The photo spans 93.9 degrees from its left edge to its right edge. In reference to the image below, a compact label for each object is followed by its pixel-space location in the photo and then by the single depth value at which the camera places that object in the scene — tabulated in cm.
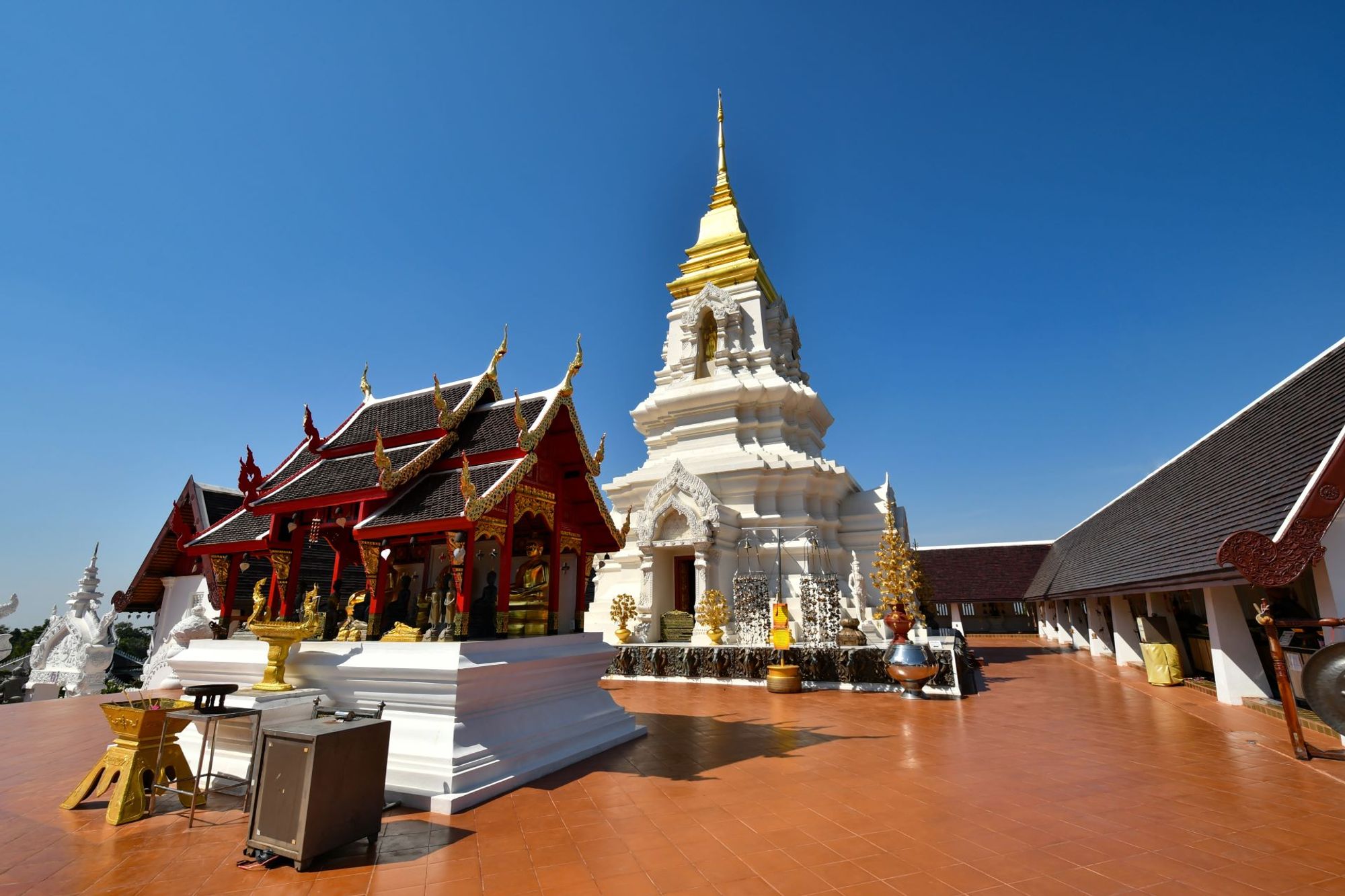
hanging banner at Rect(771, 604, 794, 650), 1212
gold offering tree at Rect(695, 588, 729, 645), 1309
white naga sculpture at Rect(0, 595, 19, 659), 1220
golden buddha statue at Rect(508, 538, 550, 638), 694
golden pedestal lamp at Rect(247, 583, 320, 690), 577
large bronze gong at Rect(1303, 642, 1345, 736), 536
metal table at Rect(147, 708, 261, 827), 436
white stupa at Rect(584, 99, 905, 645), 1462
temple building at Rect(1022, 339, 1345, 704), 628
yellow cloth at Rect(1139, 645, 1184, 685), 1138
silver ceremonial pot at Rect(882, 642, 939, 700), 1012
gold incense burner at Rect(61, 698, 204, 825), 446
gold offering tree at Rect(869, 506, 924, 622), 1175
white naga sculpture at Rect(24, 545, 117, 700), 1218
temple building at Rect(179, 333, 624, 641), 606
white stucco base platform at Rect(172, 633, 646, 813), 498
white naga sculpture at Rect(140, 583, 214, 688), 1150
